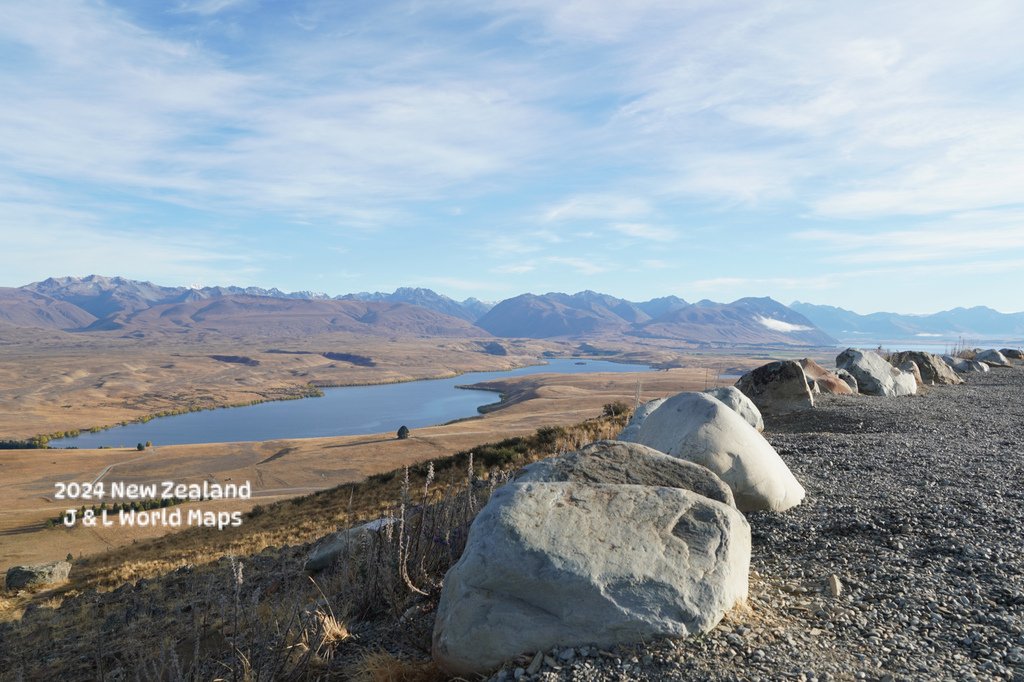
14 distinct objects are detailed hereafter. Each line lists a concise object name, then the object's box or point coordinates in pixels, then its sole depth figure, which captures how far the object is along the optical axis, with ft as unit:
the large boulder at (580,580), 14.51
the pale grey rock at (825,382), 68.51
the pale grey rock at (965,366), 100.63
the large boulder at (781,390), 59.11
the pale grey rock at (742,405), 48.26
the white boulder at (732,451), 26.73
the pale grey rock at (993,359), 109.70
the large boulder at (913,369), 81.61
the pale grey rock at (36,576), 57.93
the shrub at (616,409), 82.58
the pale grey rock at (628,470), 22.00
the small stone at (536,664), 13.73
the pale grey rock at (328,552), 34.33
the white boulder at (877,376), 73.10
